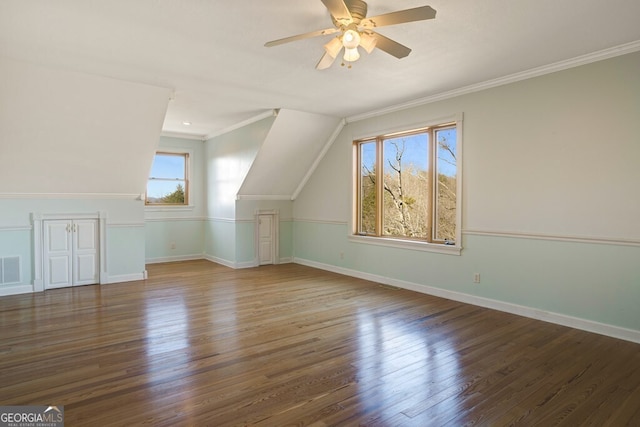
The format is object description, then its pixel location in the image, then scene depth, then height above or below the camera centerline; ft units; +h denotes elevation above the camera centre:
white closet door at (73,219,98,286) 17.29 -2.00
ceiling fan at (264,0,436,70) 7.47 +3.92
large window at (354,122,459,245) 15.66 +1.07
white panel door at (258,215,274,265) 22.91 -1.89
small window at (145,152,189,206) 23.95 +1.85
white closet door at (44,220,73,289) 16.61 -2.03
